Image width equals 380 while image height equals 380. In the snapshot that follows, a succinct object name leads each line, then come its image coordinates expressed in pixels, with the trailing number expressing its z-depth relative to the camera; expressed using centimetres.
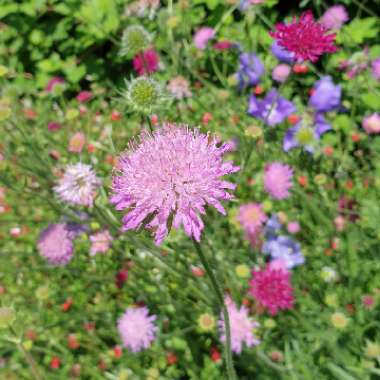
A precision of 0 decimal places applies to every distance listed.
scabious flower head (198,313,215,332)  34
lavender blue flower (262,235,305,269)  40
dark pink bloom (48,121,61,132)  61
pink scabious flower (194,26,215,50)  54
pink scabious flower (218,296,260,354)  35
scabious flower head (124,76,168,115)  30
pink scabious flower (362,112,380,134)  42
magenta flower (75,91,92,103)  63
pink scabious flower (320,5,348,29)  46
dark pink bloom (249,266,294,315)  33
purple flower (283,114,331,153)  40
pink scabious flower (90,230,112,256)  40
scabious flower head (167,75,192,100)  47
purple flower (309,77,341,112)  49
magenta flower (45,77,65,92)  66
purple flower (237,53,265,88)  51
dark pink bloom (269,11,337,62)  29
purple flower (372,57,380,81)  42
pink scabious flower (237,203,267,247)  40
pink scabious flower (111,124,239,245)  21
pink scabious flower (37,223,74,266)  41
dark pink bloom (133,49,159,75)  48
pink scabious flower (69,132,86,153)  42
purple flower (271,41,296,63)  50
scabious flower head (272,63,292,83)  48
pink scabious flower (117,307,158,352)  37
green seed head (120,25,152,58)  40
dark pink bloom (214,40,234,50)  53
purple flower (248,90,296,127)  48
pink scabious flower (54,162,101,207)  34
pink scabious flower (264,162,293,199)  40
